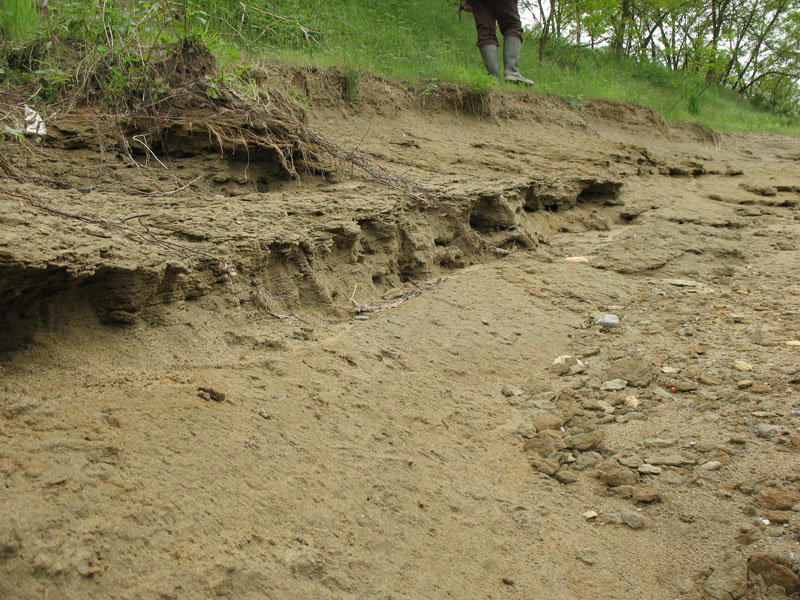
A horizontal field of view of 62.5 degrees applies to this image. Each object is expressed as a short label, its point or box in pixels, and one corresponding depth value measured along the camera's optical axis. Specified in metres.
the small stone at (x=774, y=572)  1.85
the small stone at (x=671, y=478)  2.35
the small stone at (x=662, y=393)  2.90
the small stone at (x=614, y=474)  2.39
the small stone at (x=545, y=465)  2.49
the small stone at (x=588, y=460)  2.51
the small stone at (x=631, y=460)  2.47
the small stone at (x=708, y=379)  2.95
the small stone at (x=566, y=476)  2.44
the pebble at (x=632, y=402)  2.87
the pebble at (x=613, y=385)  3.01
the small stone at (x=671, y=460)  2.44
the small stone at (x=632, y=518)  2.21
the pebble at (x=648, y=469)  2.41
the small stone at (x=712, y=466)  2.37
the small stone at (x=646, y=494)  2.29
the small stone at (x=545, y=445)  2.60
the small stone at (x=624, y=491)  2.33
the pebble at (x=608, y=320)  3.65
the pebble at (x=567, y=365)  3.21
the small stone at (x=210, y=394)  2.29
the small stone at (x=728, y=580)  1.89
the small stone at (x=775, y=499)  2.12
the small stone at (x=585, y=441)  2.61
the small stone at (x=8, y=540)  1.56
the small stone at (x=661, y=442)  2.55
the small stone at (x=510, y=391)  3.00
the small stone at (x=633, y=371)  3.05
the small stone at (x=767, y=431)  2.47
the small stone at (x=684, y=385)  2.94
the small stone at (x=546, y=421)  2.76
